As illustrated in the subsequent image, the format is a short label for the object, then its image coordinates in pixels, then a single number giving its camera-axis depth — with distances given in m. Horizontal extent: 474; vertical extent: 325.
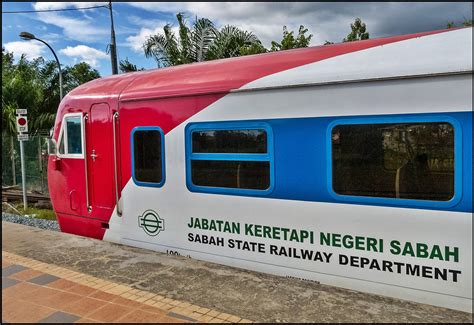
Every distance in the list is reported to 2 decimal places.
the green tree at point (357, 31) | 18.41
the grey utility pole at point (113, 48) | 15.12
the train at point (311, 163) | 3.62
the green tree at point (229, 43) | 15.85
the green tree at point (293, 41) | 15.19
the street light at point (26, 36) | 16.78
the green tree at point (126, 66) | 17.47
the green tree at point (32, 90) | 17.59
